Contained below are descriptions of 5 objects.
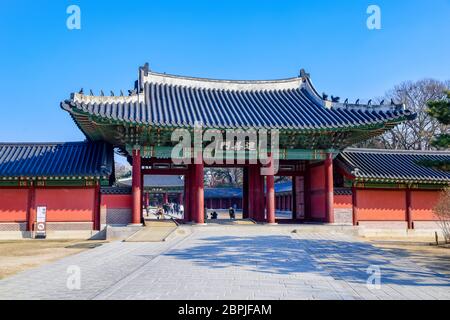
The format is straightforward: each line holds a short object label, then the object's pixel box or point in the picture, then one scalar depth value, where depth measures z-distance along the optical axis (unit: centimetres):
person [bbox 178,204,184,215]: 5116
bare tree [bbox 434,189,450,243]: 1838
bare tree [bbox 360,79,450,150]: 4722
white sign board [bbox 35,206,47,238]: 2172
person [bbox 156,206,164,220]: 4044
